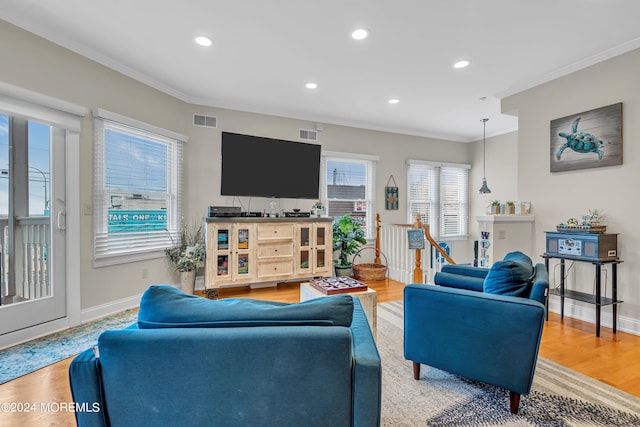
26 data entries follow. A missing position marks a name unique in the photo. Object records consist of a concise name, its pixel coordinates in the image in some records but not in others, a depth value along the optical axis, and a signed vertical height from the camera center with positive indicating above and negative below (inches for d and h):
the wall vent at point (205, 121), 170.6 +51.5
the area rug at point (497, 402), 65.5 -43.8
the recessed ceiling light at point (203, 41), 111.2 +63.0
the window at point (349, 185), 207.5 +19.6
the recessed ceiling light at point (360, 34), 106.0 +62.9
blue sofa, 37.3 -20.5
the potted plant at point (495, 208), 154.9 +2.9
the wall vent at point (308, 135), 198.4 +50.8
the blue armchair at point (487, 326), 64.2 -25.3
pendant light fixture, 244.2 +47.1
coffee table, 88.4 -25.0
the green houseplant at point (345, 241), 195.0 -17.9
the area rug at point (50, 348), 87.1 -43.9
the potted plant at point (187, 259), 150.4 -22.9
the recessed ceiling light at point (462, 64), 127.4 +63.1
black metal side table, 110.6 -29.7
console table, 157.4 -20.5
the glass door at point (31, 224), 102.6 -4.1
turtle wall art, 117.4 +30.3
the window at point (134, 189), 128.5 +11.1
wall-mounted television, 165.9 +25.9
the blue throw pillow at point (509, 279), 69.6 -15.0
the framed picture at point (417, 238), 159.8 -12.8
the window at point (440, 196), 241.1 +13.9
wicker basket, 192.9 -36.9
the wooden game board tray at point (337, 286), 88.7 -21.8
